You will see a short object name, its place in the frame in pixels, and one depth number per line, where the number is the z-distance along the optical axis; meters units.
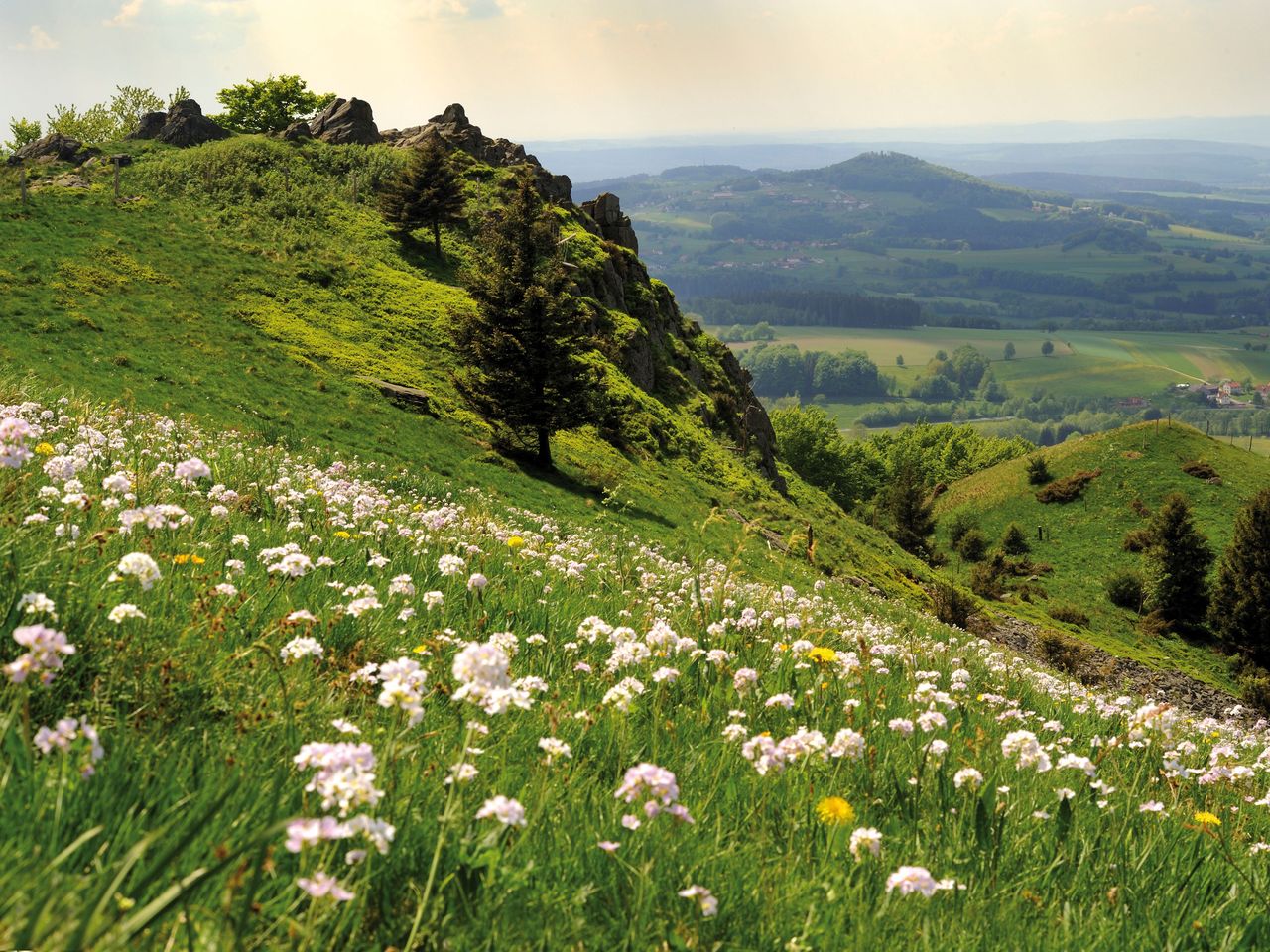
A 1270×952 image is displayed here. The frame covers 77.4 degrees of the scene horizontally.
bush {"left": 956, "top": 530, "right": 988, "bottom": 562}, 76.19
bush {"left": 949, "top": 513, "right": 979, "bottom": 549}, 79.56
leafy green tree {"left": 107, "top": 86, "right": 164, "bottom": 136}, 107.44
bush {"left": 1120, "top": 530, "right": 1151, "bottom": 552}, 69.69
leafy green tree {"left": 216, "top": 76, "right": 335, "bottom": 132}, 83.94
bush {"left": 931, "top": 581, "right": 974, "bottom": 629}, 40.54
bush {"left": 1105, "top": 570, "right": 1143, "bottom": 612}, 63.88
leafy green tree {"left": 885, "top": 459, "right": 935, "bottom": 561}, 74.69
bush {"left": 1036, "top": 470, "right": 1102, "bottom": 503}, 81.06
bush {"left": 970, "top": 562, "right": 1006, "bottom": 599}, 60.78
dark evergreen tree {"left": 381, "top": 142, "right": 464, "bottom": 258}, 61.78
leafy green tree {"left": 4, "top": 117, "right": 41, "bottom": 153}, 98.56
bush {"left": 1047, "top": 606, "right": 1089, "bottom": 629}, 57.84
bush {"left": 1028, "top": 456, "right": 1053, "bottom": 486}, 85.44
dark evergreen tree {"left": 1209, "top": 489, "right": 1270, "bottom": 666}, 53.72
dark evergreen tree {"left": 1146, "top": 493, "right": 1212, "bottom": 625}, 59.41
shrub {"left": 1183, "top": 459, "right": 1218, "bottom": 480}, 79.38
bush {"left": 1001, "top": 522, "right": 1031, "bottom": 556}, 75.25
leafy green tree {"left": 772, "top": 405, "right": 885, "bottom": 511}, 95.75
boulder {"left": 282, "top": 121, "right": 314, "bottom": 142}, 77.62
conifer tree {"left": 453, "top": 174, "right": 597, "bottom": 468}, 35.59
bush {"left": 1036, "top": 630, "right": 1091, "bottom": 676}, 33.01
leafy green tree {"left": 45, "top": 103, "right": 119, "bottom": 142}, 92.31
